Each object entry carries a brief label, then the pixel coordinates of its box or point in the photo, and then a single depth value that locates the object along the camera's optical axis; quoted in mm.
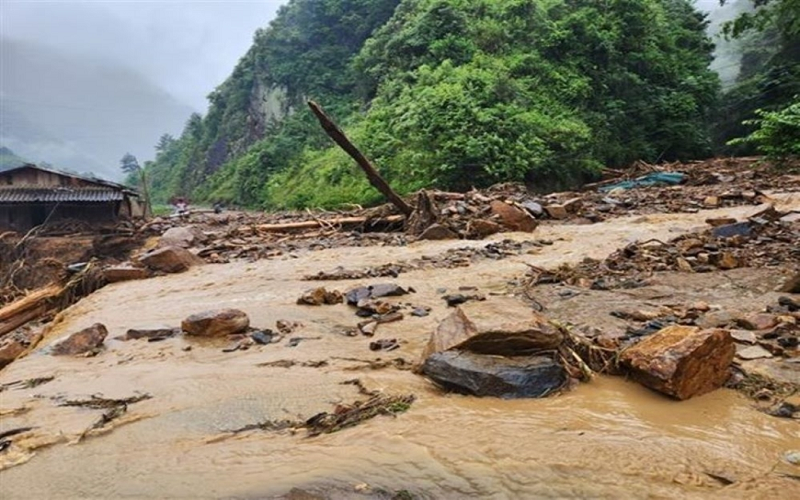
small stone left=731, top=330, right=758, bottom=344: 3748
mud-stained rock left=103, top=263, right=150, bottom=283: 9109
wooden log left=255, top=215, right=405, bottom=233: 13750
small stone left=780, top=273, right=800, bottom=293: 4852
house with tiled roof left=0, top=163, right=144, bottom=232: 22422
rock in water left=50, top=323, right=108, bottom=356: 4965
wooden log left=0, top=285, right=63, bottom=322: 7090
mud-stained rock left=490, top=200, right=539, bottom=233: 11016
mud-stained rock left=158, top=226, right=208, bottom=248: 12938
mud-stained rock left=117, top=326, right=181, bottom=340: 5304
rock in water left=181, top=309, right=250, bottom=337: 5113
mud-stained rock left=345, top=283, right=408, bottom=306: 6051
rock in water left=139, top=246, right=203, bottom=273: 9594
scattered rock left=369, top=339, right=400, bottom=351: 4430
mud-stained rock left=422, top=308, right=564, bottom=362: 3465
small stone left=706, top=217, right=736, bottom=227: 8773
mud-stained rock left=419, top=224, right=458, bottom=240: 10773
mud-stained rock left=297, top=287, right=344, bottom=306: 6082
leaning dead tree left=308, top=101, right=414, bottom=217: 8874
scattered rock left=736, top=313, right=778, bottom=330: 3973
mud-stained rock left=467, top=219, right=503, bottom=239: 10773
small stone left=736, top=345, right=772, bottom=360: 3499
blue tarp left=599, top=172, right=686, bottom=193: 16797
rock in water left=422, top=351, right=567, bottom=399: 3244
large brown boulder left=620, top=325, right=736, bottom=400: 3043
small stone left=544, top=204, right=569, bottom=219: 12203
